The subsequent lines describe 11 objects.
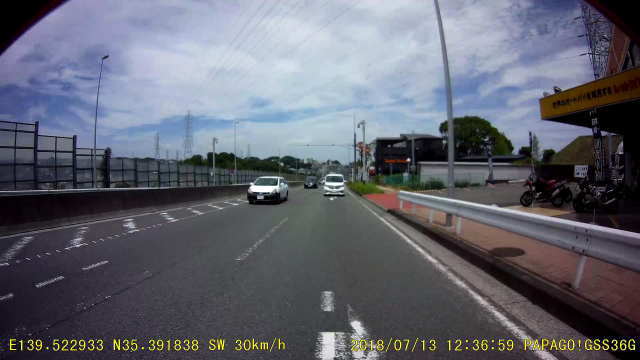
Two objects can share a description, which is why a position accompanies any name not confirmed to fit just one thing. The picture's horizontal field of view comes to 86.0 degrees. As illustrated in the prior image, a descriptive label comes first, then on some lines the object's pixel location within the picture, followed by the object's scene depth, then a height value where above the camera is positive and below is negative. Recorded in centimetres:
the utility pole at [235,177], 4359 -63
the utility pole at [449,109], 985 +182
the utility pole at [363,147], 4750 +352
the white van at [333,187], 2790 -122
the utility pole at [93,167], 1861 +28
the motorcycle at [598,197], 1014 -76
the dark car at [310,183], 4838 -154
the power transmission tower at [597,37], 2333 +950
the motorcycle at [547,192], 1270 -77
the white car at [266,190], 1862 -98
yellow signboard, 902 +229
